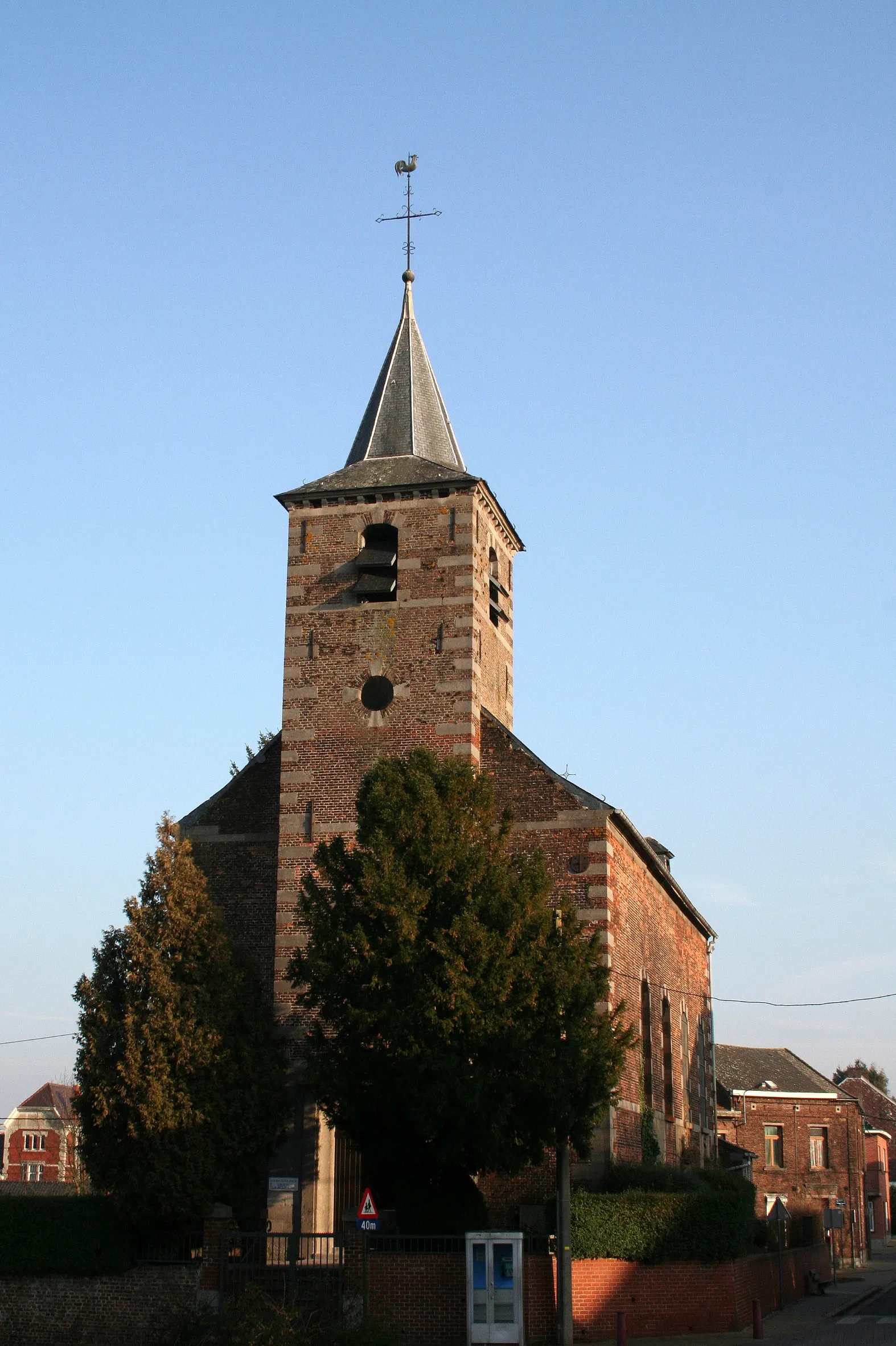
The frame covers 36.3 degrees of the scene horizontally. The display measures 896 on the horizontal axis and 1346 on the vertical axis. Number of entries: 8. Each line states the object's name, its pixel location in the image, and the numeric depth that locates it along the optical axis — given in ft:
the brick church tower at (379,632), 86.07
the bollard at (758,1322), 68.49
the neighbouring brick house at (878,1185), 209.87
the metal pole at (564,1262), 64.64
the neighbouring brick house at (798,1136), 172.24
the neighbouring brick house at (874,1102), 252.05
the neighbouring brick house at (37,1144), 247.09
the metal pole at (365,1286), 63.21
